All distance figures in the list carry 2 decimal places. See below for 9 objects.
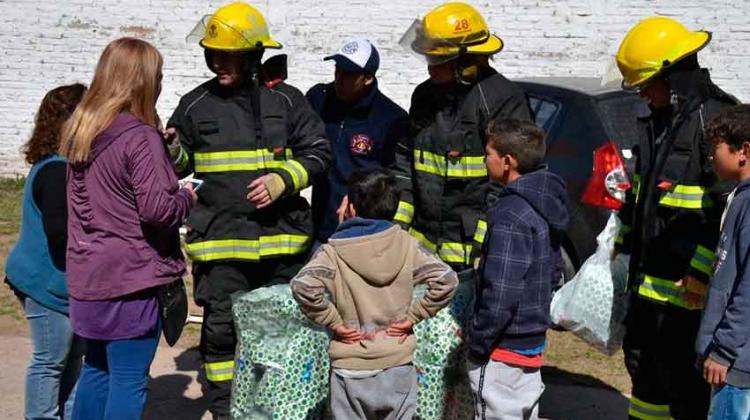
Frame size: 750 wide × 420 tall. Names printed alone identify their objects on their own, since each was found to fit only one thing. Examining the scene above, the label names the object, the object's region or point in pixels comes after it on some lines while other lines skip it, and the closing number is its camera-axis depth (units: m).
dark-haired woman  4.22
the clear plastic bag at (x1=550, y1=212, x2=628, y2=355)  4.41
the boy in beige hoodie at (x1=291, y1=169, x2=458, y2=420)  3.85
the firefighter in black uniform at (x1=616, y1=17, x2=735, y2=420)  3.99
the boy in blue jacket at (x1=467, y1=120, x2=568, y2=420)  3.85
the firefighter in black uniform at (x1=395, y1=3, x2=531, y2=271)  4.70
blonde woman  3.84
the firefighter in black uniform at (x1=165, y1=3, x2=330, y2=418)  4.81
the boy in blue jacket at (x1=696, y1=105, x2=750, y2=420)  3.52
